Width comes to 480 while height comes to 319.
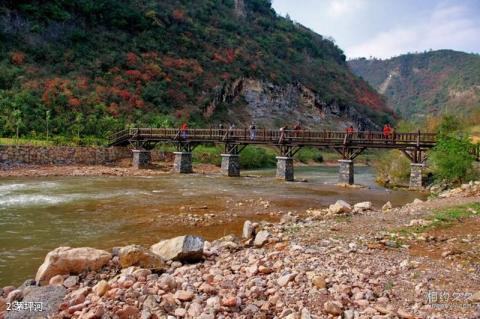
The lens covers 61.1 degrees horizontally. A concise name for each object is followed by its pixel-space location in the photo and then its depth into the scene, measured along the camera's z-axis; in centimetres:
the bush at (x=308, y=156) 6332
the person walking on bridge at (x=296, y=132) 3327
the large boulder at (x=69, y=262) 732
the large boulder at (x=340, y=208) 1345
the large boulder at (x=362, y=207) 1420
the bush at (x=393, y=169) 3244
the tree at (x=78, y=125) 4156
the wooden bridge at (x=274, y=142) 2862
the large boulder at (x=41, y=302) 591
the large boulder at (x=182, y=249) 801
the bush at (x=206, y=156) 4609
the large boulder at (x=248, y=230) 1079
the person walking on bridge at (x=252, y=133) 3472
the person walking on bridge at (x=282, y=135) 3331
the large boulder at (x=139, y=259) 761
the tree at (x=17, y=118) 3616
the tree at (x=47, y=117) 3845
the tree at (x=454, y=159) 2366
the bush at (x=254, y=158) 4929
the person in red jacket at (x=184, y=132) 3788
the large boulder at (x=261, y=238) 914
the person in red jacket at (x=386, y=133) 2964
